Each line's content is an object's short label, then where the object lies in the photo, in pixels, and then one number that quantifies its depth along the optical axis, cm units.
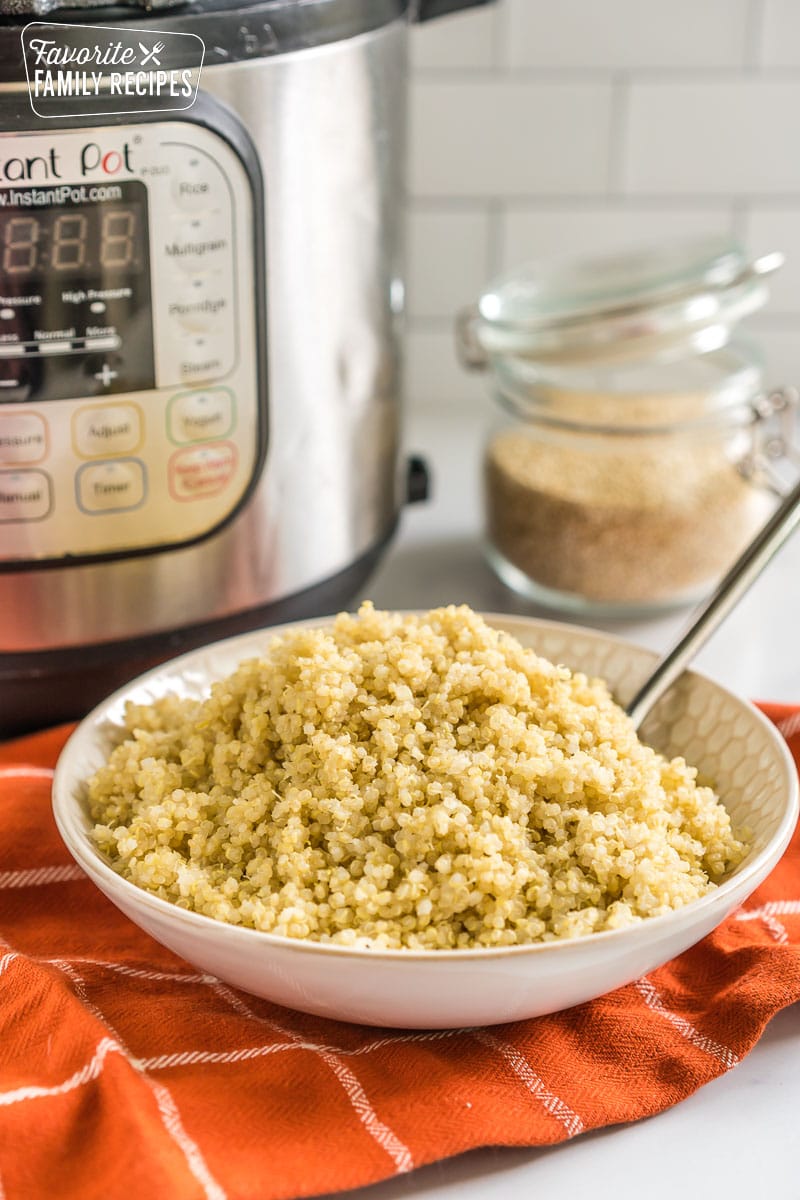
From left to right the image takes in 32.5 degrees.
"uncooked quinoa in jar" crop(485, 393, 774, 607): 93
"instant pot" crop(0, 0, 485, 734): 65
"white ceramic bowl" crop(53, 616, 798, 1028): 49
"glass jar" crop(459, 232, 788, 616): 91
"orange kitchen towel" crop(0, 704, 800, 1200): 50
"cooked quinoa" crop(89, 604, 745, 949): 52
